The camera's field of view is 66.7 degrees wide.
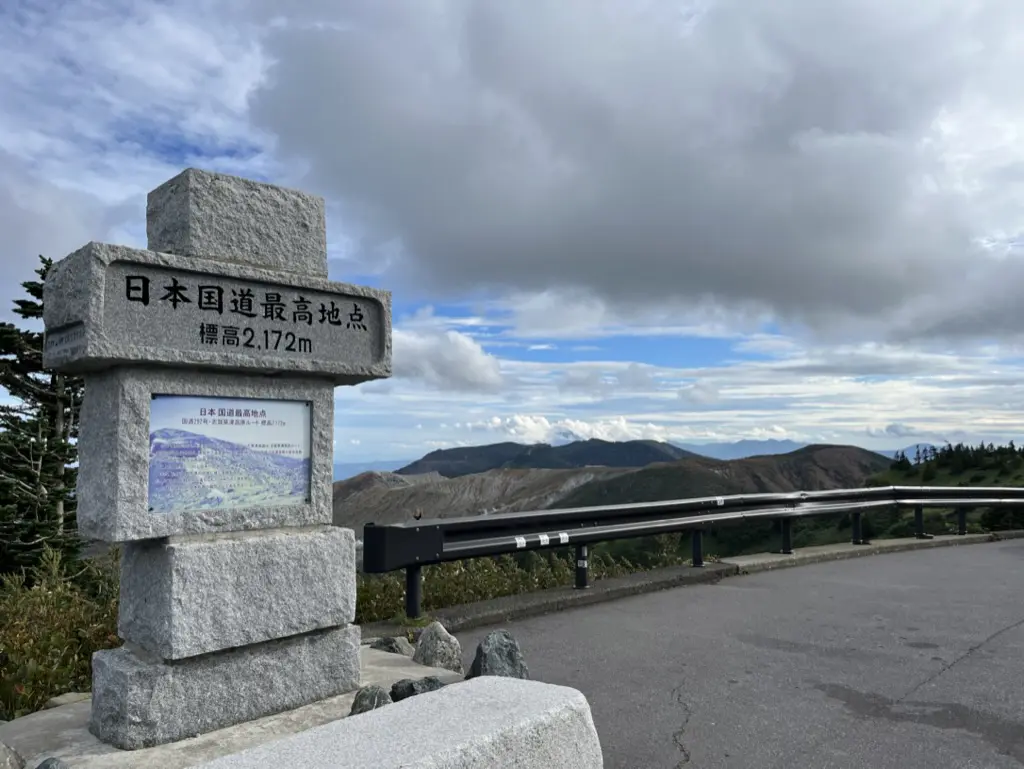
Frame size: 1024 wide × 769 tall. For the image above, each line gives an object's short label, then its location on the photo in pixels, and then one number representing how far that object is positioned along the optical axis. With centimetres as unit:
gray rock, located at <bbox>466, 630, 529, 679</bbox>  452
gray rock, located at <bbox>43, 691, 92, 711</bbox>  476
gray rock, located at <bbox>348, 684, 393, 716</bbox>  407
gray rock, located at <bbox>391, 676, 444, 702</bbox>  420
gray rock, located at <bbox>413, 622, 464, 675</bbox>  539
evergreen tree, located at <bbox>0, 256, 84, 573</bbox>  1296
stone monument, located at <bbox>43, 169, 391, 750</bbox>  408
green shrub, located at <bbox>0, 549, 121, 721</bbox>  493
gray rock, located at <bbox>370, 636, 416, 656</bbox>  592
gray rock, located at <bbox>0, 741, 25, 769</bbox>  356
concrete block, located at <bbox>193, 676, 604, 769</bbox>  284
